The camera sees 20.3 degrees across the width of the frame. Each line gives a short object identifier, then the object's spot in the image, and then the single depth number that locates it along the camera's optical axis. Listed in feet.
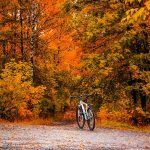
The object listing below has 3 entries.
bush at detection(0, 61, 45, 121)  67.67
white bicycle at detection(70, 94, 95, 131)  50.50
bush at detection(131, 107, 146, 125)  62.69
